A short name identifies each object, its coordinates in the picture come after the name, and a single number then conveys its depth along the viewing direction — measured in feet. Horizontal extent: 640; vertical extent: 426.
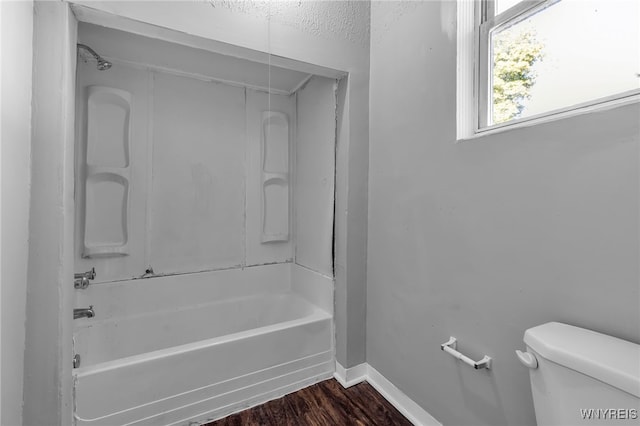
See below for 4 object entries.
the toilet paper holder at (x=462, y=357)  3.63
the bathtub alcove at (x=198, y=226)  5.05
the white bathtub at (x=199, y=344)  4.35
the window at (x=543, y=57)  2.82
